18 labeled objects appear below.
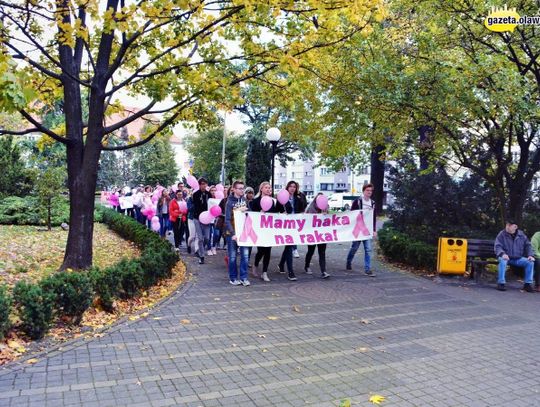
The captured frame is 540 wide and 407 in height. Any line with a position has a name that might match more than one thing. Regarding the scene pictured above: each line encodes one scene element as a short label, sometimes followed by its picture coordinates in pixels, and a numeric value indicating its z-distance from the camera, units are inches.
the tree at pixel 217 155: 1914.4
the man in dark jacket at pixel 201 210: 457.4
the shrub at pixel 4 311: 206.8
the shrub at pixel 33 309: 220.2
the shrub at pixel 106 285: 264.4
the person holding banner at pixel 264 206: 385.1
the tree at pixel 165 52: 316.2
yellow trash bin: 411.2
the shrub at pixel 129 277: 285.9
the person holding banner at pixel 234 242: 365.4
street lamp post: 605.3
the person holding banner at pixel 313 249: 408.5
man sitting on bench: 381.1
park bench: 420.8
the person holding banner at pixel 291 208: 392.8
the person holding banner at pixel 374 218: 434.3
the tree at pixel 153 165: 2298.2
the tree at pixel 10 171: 940.9
